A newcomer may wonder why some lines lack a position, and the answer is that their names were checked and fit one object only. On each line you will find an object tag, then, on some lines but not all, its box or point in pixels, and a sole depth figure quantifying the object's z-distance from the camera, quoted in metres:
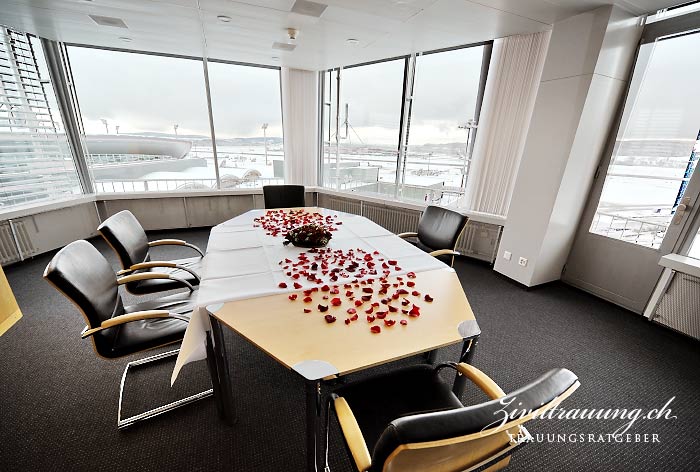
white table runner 1.35
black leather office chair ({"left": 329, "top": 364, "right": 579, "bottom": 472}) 0.59
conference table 1.09
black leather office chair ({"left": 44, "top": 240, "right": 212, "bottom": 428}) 1.27
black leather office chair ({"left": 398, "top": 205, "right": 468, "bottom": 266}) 2.39
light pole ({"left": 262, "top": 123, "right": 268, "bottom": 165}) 4.86
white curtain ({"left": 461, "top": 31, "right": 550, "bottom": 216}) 2.94
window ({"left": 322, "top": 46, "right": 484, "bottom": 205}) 3.68
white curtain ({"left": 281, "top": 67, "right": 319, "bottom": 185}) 4.62
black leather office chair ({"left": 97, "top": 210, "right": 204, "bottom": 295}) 1.86
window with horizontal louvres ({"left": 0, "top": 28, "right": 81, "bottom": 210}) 3.06
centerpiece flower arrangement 2.03
